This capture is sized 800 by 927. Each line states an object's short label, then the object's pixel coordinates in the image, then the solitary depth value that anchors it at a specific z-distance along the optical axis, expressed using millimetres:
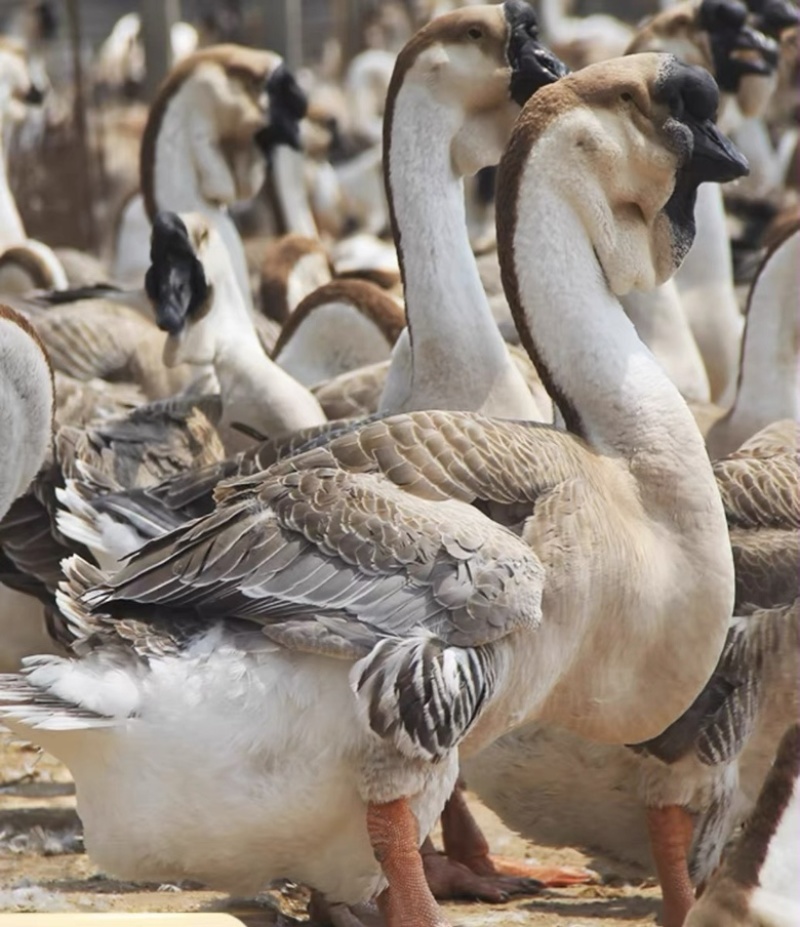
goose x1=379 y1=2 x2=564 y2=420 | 13984
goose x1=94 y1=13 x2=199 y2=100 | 56531
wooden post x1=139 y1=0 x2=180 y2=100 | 32781
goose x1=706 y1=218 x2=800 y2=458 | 16219
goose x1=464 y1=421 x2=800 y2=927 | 11781
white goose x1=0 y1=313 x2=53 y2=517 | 11664
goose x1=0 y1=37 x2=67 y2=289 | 24753
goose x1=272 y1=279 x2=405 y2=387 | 18578
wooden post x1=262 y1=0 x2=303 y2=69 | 39031
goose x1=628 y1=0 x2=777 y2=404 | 20672
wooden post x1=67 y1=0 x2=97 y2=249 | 33969
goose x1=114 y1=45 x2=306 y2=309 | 22125
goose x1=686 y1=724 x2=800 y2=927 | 8750
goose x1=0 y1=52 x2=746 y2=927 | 10062
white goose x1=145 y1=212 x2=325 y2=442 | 16219
